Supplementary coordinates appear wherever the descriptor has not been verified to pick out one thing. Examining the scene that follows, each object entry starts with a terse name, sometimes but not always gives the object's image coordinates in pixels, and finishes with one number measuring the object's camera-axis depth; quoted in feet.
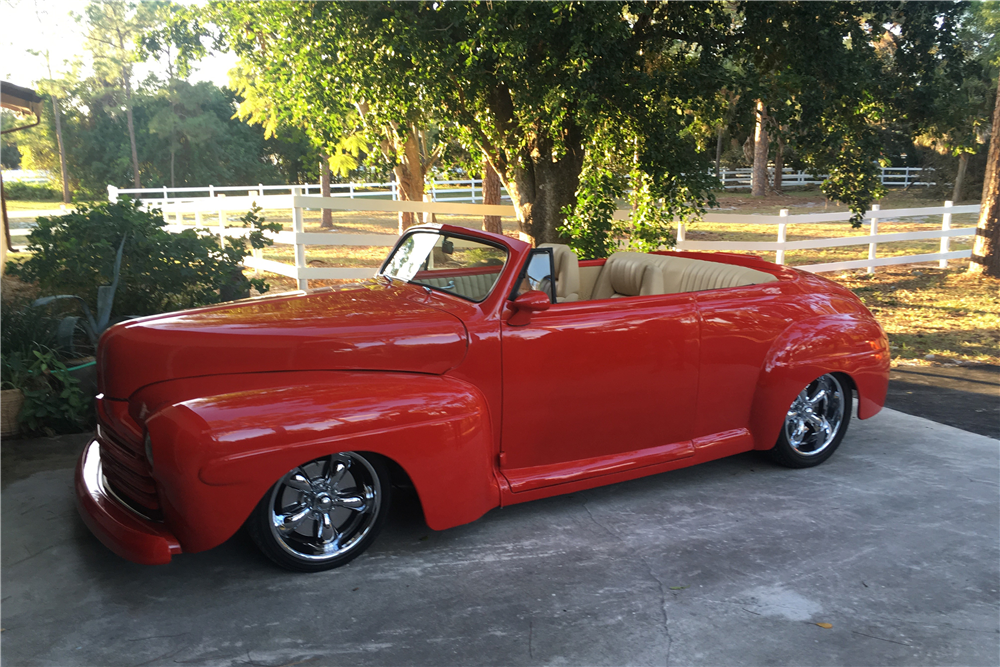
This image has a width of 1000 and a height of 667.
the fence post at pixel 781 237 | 38.83
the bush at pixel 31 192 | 136.26
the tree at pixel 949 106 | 31.89
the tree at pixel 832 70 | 25.84
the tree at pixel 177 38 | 34.66
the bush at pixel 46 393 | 17.10
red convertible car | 10.18
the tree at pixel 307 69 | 28.27
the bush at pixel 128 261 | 21.24
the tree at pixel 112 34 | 152.76
